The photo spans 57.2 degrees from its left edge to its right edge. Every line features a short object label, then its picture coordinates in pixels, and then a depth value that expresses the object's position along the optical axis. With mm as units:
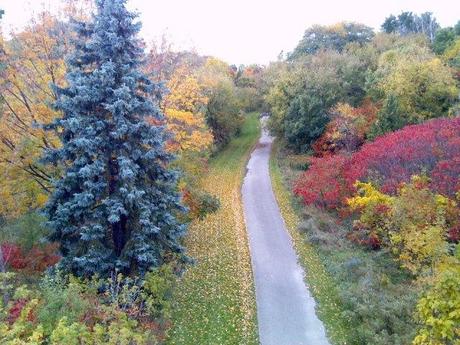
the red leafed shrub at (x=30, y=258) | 15500
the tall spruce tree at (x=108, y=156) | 11828
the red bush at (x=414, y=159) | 18800
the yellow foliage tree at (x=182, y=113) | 22984
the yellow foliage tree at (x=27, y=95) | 15555
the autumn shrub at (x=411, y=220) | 12578
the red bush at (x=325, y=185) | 22875
